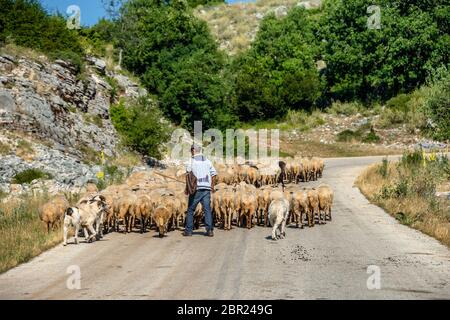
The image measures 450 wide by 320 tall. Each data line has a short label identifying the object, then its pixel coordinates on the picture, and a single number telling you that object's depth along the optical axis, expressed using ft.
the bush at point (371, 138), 149.58
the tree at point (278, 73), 166.71
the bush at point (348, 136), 151.31
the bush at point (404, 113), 150.61
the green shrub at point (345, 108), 167.84
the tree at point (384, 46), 158.81
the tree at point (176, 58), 135.44
